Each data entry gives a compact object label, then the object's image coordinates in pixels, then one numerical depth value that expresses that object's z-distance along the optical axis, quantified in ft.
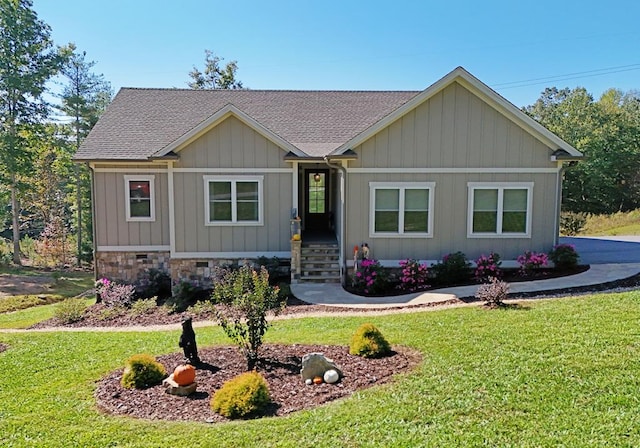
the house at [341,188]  40.60
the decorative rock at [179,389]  18.29
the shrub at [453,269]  39.96
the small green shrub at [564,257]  40.22
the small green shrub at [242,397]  16.29
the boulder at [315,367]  19.27
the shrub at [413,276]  39.81
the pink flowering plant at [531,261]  40.47
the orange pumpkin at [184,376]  18.40
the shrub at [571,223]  83.63
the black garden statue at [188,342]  20.92
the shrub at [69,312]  38.90
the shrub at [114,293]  42.16
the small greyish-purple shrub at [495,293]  29.94
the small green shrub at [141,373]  19.17
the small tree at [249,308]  20.94
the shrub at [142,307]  39.68
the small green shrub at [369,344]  21.43
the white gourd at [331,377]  18.83
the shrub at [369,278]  38.91
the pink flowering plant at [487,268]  40.37
